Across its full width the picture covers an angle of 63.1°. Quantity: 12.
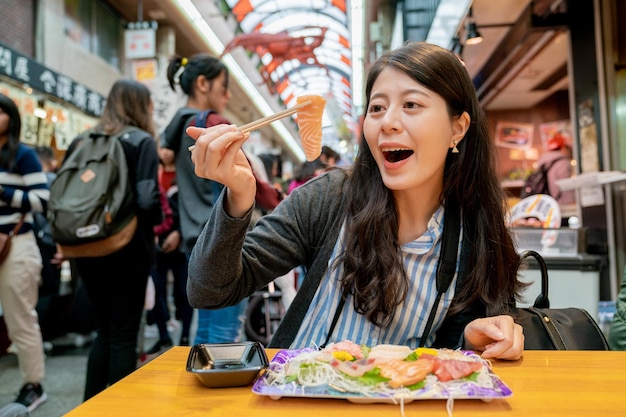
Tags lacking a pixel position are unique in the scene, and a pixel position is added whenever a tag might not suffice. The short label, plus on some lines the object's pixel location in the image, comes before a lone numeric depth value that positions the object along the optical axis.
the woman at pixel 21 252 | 2.71
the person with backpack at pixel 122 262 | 2.35
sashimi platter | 0.80
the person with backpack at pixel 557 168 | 5.81
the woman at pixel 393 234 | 1.29
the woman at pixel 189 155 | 2.40
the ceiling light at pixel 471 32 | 4.47
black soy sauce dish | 0.88
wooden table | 0.77
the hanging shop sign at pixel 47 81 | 6.16
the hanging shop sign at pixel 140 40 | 7.65
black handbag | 1.29
